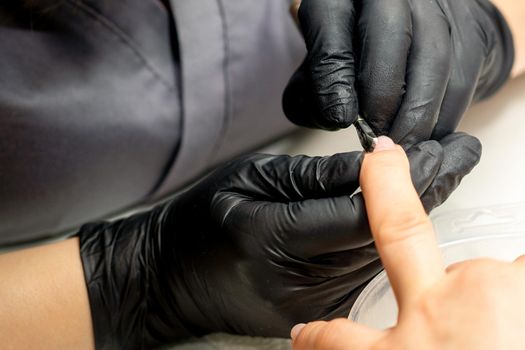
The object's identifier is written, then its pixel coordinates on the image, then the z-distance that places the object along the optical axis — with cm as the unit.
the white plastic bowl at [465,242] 48
